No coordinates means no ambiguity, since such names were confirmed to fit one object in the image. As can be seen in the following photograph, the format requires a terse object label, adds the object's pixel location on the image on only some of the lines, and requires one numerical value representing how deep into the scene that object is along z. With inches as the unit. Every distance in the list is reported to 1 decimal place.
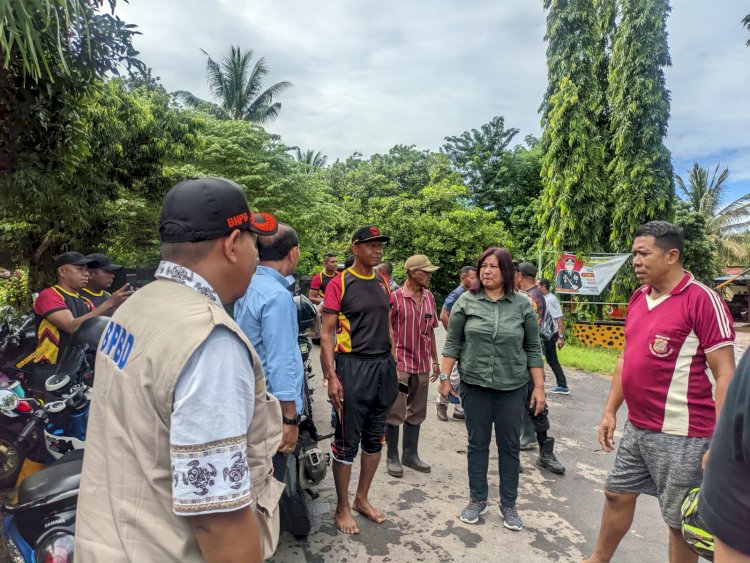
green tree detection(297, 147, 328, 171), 1470.7
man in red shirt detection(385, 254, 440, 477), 178.3
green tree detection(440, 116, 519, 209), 1023.0
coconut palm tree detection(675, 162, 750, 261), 1194.6
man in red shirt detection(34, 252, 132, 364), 163.6
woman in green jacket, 133.8
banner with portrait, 493.7
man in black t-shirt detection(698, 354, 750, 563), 39.0
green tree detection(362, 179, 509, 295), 821.2
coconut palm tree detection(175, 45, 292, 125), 1058.7
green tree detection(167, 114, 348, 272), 726.5
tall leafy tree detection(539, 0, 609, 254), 555.5
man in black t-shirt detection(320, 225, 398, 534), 131.4
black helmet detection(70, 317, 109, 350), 132.0
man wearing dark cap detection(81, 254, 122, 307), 187.6
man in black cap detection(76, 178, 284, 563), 40.5
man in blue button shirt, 101.4
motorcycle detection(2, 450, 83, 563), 80.0
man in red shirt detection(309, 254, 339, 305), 320.2
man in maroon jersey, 95.0
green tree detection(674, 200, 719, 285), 772.0
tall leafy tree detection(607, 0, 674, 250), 524.1
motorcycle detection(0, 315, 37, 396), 173.0
